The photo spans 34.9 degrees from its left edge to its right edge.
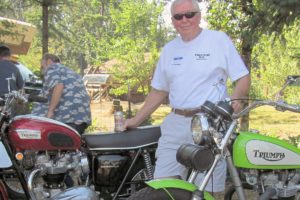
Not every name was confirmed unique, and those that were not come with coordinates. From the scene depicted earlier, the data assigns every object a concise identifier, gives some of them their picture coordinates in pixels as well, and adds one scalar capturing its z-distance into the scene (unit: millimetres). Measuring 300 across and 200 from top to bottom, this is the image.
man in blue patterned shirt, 5543
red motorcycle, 4289
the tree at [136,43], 18438
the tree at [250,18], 6609
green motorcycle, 2590
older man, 3289
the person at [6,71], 6621
